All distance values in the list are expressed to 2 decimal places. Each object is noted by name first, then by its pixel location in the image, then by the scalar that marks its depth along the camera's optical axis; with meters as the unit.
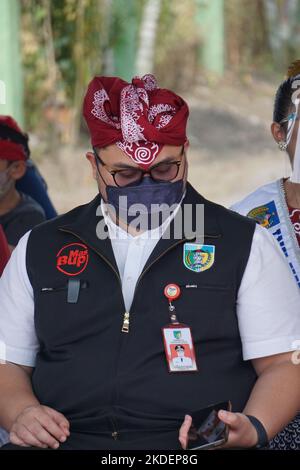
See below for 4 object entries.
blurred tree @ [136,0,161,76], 24.02
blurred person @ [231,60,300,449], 7.00
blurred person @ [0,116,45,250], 9.32
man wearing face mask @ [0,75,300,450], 5.61
